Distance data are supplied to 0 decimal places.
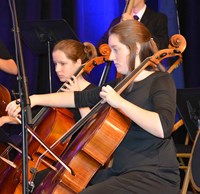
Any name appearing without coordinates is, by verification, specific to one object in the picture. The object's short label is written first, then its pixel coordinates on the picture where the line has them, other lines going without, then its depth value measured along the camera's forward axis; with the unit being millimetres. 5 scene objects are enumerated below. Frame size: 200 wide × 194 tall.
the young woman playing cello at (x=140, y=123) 3346
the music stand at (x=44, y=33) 5996
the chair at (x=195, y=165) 4234
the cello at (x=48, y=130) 4359
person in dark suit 6512
